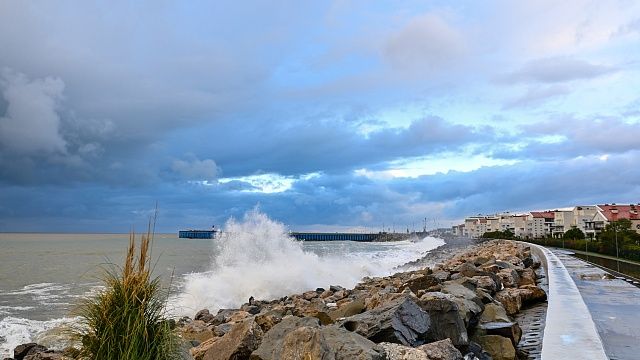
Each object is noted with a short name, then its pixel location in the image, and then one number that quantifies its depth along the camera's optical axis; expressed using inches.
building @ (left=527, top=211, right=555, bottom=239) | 5054.6
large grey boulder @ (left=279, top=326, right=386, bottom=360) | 175.0
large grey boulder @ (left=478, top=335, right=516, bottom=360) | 231.9
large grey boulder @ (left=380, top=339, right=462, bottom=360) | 186.1
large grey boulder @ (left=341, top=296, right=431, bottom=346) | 220.5
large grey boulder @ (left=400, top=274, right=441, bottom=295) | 421.1
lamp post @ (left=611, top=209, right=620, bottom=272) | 1032.2
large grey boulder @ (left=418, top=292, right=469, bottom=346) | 233.0
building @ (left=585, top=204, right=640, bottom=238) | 3179.1
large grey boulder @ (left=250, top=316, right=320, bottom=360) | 220.8
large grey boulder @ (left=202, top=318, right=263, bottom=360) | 239.1
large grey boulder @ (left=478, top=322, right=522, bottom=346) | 258.2
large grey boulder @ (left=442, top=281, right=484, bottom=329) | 270.4
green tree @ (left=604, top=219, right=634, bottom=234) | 1753.2
